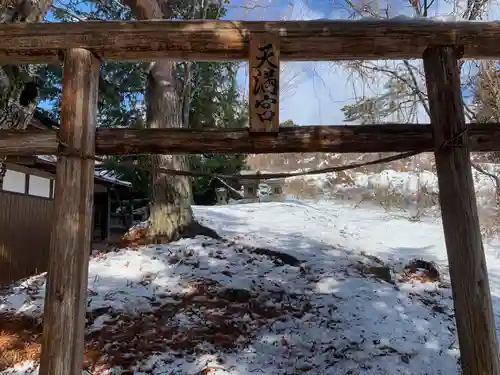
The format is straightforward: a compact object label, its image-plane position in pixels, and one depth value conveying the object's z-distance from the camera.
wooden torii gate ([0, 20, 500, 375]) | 2.97
